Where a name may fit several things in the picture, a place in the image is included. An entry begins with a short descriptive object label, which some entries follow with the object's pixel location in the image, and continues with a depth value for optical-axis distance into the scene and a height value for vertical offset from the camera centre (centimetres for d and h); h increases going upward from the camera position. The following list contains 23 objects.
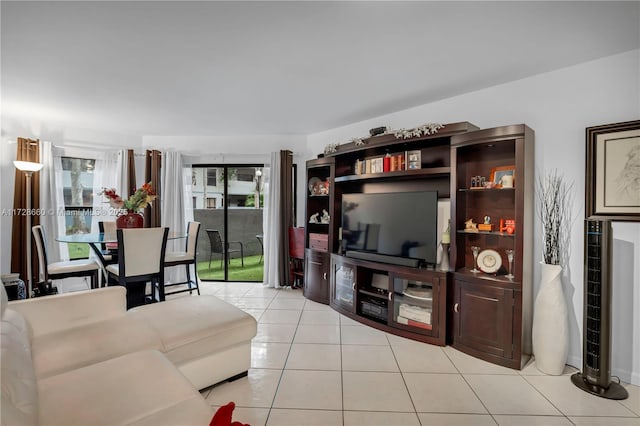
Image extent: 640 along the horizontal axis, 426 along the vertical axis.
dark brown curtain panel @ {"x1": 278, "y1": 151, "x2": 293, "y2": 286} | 500 +2
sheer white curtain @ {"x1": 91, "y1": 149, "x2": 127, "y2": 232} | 498 +54
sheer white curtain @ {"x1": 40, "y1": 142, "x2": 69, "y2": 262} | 446 +15
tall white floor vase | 242 -89
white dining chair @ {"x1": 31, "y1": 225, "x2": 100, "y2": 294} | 353 -71
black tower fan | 219 -74
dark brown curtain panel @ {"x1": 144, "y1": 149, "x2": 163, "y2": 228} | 505 +54
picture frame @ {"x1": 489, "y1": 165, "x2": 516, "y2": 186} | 280 +38
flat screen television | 308 -16
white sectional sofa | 122 -81
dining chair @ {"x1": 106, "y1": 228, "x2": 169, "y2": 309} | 322 -56
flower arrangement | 375 +12
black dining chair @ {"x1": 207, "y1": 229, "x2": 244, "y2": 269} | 534 -58
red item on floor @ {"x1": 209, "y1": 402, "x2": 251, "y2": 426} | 113 -77
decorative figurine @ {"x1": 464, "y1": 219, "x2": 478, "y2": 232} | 288 -13
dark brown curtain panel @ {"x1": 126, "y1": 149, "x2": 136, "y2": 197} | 504 +61
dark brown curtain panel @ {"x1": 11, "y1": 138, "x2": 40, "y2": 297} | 425 +2
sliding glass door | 532 +4
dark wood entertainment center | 256 -43
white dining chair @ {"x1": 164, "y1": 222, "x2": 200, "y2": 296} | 426 -65
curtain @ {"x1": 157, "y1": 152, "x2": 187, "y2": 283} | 512 +20
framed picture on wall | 231 +33
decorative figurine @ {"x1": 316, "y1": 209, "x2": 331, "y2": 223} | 441 -8
